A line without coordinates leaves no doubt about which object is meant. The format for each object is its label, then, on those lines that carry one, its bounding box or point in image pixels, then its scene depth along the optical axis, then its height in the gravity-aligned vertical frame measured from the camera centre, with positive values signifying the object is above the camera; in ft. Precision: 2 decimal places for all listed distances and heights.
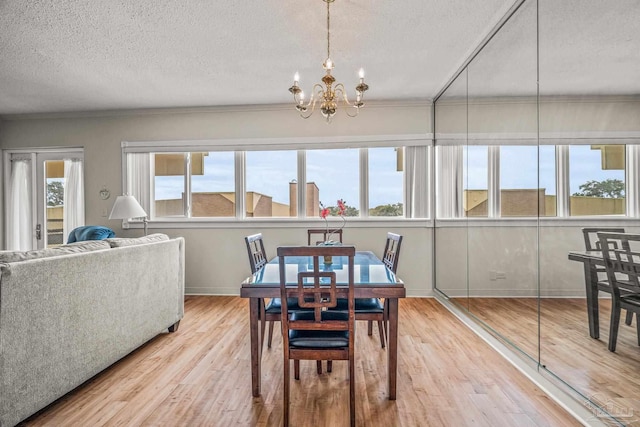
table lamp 13.82 +0.19
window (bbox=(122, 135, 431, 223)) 14.96 +1.61
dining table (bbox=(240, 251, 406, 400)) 6.33 -1.49
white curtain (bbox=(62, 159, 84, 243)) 16.48 +0.82
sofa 5.53 -2.01
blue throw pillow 13.74 -0.81
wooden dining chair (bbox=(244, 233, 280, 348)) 7.20 -2.00
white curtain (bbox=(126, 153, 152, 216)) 15.83 +1.70
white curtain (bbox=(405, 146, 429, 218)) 14.62 +1.35
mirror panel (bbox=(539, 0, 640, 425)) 4.94 +0.84
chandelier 7.52 +2.77
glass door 16.55 +0.84
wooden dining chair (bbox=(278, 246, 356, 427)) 5.79 -1.99
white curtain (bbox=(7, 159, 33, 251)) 16.57 +0.30
